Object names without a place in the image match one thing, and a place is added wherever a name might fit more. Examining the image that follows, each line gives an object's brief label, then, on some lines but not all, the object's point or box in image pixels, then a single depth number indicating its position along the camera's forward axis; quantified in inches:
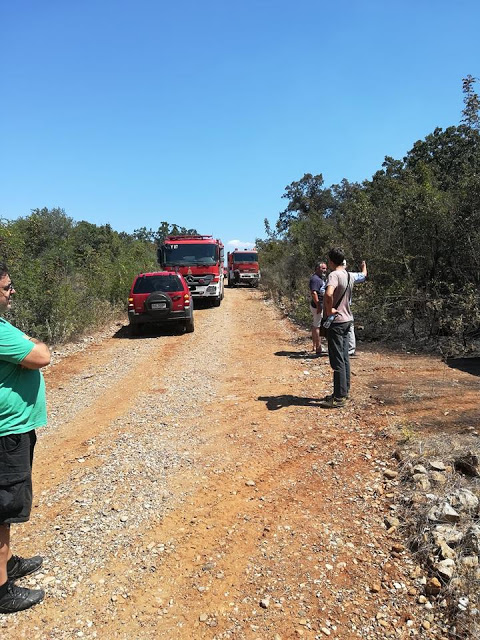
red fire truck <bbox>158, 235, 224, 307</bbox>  630.5
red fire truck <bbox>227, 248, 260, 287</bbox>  1075.3
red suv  434.0
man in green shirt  91.2
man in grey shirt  204.4
